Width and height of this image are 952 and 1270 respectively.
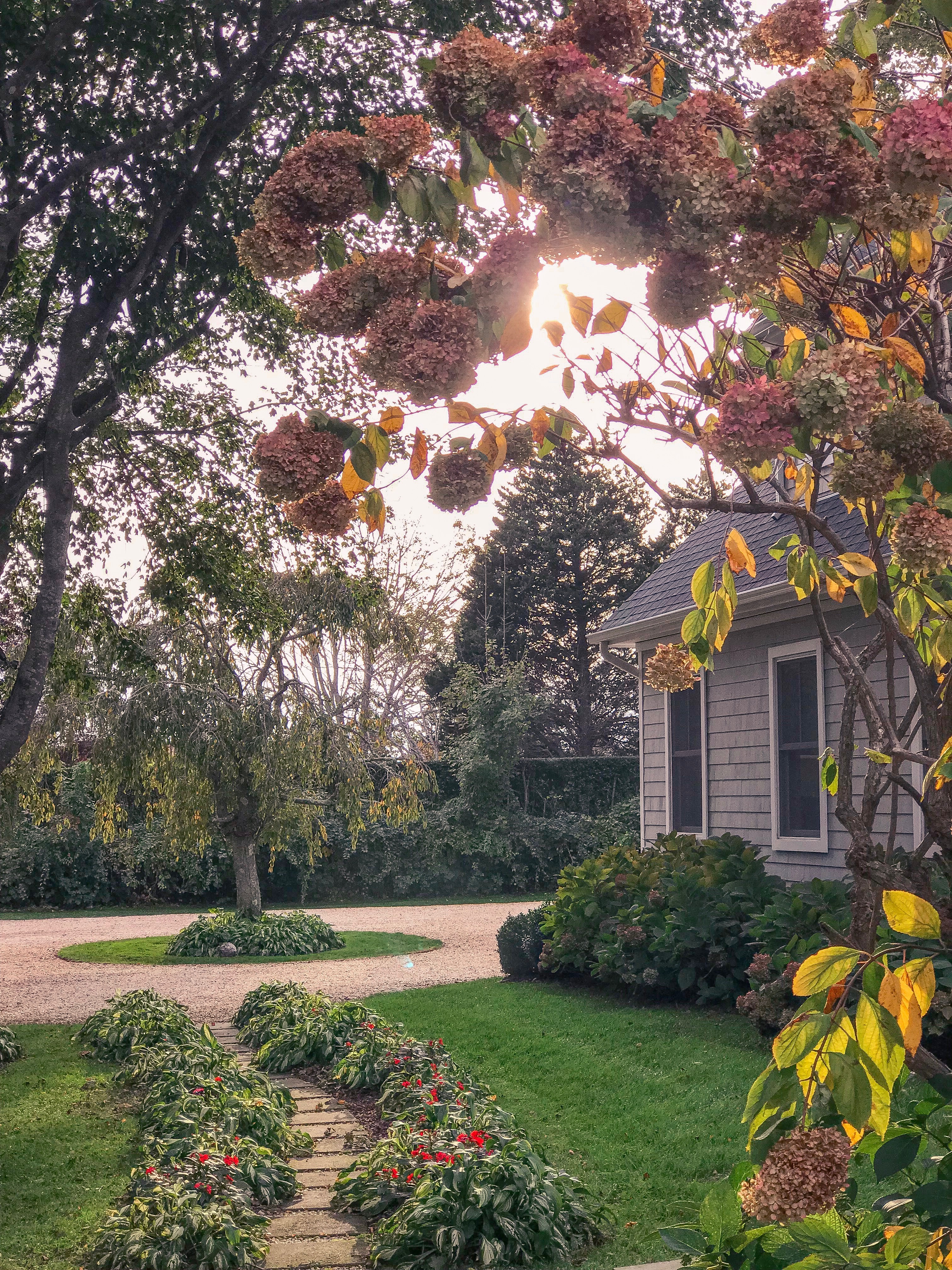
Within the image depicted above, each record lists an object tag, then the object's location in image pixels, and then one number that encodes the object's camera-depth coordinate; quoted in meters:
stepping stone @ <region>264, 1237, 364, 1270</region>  4.18
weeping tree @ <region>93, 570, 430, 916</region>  14.00
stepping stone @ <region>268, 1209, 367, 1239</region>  4.52
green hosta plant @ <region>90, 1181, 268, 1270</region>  4.07
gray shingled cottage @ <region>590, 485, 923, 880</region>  8.80
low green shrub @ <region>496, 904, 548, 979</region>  10.72
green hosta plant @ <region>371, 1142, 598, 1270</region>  4.12
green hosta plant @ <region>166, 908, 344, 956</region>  14.25
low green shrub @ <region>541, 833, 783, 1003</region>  8.34
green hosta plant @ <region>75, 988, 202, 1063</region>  8.09
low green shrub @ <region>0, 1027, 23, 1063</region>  8.13
